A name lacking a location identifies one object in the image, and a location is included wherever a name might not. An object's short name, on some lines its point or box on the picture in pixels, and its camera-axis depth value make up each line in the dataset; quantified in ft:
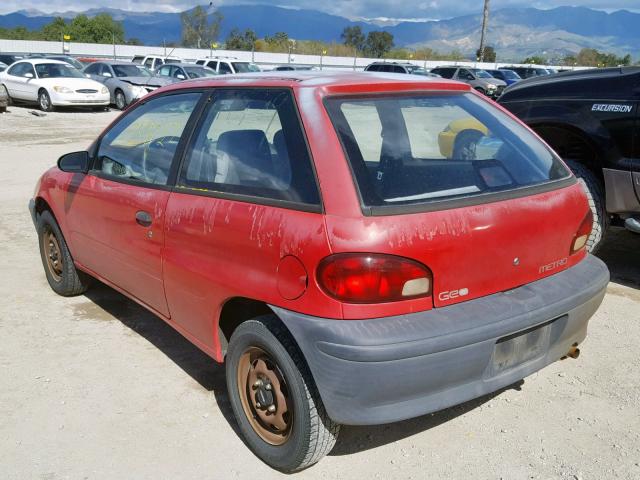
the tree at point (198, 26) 298.15
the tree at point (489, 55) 240.98
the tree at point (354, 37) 349.82
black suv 15.67
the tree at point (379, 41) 328.29
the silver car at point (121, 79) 70.08
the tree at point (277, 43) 219.20
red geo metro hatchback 7.89
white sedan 64.69
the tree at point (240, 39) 265.89
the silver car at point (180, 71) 74.90
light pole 138.25
